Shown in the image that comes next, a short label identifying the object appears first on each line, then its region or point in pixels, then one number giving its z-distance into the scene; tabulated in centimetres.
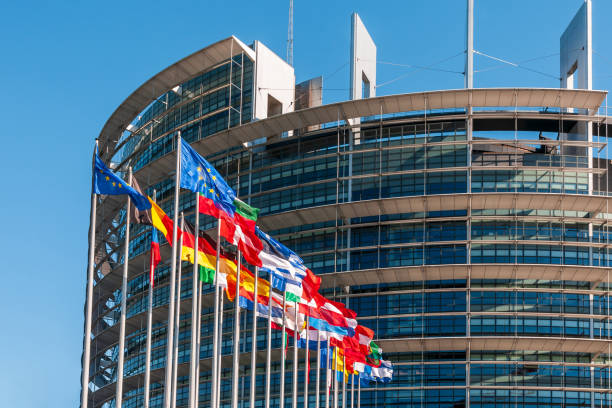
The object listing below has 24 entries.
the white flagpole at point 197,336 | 4336
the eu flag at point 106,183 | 3494
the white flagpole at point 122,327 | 3290
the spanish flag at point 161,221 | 3694
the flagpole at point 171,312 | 3525
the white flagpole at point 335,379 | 5669
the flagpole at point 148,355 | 3415
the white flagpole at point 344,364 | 5762
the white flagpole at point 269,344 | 4594
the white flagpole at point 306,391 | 5269
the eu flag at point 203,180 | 3841
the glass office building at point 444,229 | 7444
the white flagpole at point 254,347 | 4450
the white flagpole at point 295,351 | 4934
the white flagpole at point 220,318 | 4030
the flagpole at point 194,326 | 3694
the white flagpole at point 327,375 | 5565
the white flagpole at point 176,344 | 3856
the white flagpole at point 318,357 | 5202
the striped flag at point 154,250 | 3700
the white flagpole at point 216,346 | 3869
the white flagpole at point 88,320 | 3159
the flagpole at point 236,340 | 4166
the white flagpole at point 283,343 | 4732
